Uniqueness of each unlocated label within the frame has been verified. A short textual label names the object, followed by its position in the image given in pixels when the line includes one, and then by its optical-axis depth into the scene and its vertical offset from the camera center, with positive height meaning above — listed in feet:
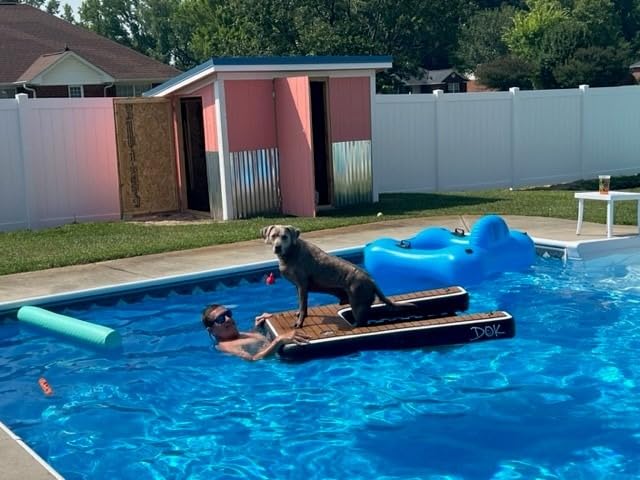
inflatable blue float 35.24 -5.44
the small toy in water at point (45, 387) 24.67 -6.87
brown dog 25.84 -4.32
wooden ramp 25.58 -6.08
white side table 39.78 -3.82
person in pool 26.86 -6.36
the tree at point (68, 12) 319.68 +46.15
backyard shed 50.03 +0.01
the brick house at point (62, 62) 108.47 +9.65
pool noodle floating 27.78 -6.05
